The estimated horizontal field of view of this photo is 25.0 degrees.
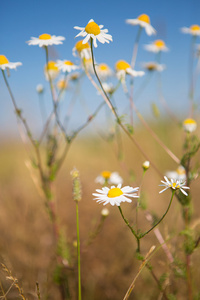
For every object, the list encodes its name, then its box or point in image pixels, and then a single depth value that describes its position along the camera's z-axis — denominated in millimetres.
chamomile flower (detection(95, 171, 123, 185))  491
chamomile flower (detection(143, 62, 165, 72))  558
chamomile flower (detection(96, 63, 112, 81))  541
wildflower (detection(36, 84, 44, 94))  527
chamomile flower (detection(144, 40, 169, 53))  551
